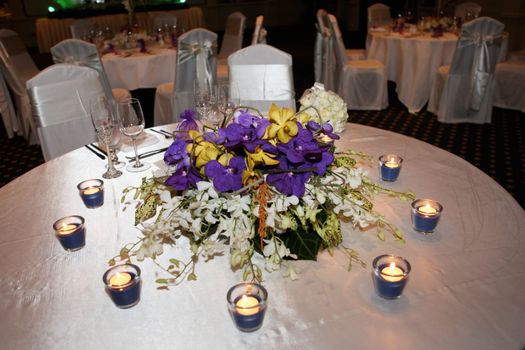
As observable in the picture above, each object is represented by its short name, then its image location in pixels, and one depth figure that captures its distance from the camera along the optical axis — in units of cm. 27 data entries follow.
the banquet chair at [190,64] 397
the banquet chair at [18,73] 432
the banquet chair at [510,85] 488
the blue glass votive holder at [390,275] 99
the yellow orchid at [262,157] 102
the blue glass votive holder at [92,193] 145
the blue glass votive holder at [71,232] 122
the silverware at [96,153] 187
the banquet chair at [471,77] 430
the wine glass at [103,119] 162
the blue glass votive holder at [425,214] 123
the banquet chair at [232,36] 564
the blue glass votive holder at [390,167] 154
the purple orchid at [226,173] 101
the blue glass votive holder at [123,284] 99
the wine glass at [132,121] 164
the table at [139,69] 430
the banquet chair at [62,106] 217
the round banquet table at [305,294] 93
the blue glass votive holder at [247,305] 92
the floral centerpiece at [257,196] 102
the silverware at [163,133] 207
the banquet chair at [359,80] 503
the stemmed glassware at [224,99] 178
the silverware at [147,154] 183
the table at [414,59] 486
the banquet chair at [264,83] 265
